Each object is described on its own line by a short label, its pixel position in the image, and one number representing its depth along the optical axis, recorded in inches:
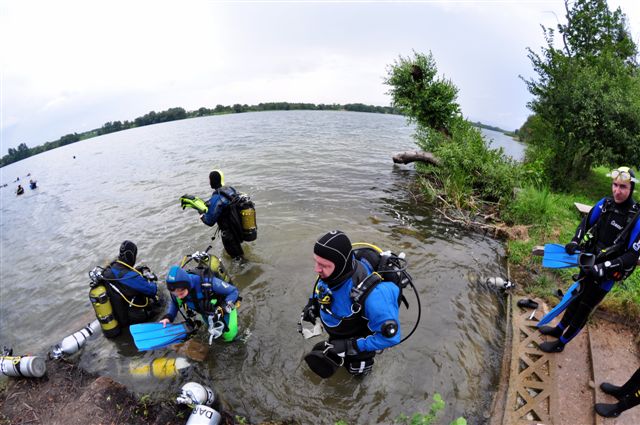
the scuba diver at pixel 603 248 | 151.9
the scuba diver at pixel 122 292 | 199.9
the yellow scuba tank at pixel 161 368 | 190.1
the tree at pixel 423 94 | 581.9
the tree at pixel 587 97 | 382.9
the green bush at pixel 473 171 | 411.8
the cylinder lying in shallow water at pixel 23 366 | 187.3
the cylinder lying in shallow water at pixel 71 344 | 210.3
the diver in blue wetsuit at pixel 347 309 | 120.6
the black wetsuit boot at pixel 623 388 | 138.6
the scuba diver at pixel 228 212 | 256.8
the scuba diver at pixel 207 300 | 179.8
